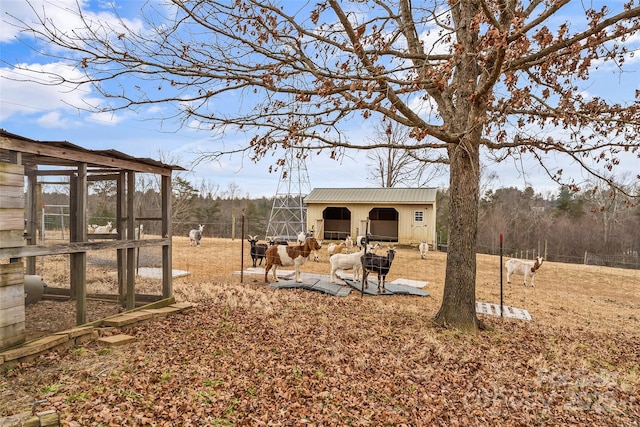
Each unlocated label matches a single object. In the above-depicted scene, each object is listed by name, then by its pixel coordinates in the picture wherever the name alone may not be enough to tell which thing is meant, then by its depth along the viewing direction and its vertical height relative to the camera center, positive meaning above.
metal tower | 22.25 +0.45
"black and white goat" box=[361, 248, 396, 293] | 9.59 -1.28
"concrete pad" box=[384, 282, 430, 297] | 9.55 -2.01
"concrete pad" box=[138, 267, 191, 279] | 10.45 -1.75
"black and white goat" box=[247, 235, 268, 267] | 13.25 -1.27
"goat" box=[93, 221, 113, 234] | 16.54 -0.59
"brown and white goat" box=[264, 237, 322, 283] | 10.27 -1.08
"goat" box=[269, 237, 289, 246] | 13.88 -1.08
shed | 21.70 +0.59
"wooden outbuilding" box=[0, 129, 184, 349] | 3.93 -0.04
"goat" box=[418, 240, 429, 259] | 17.70 -1.62
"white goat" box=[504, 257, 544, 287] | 12.00 -1.72
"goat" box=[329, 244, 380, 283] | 10.37 -1.32
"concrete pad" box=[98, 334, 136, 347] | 4.69 -1.65
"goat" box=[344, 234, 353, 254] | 17.45 -1.40
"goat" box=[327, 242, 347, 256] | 15.76 -1.47
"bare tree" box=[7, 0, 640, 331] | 4.98 +2.07
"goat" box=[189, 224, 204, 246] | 19.27 -1.08
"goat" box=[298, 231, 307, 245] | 18.62 -1.07
